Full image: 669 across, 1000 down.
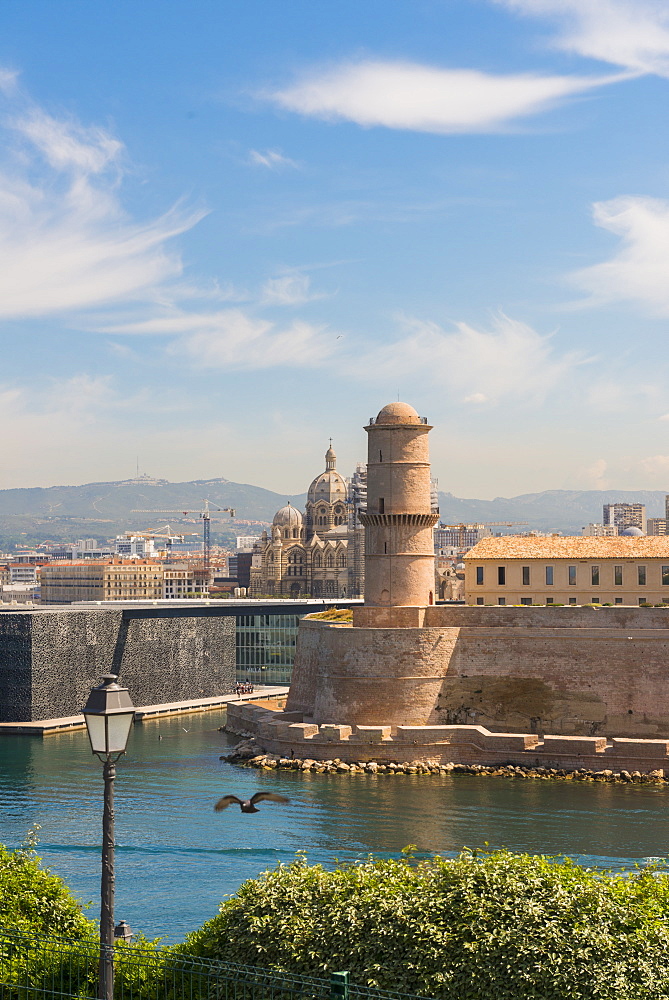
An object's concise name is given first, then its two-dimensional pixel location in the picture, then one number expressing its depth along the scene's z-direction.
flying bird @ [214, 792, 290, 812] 20.00
